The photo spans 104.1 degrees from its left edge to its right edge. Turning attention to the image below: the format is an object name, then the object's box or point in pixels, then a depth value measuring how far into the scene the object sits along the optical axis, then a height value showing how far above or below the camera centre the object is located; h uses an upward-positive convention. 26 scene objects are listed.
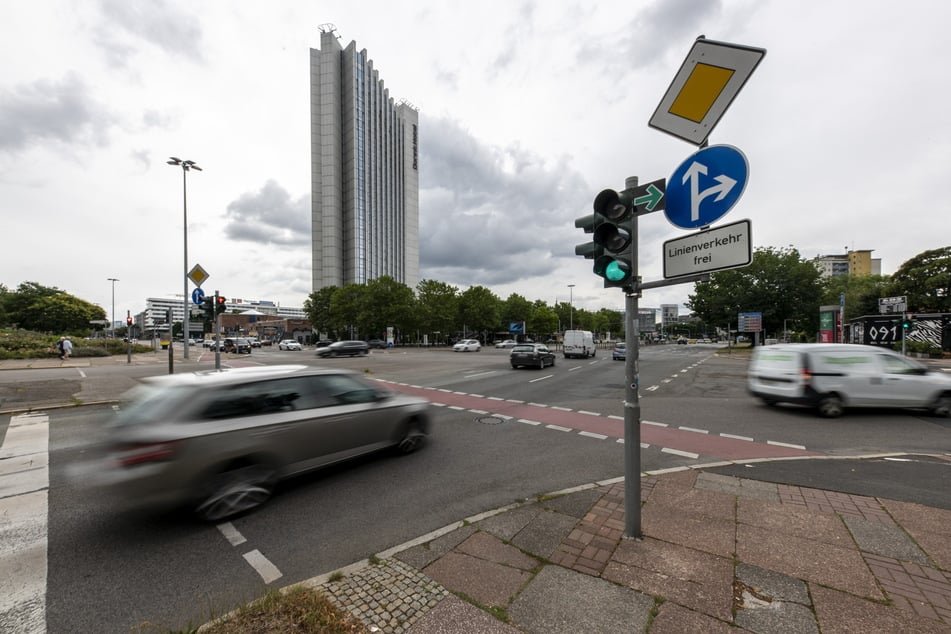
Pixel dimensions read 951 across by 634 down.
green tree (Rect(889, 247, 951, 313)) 38.84 +4.03
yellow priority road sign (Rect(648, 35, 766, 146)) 2.58 +1.72
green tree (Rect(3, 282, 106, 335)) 59.25 +2.26
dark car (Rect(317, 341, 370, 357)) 32.81 -2.41
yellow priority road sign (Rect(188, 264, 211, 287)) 13.90 +1.82
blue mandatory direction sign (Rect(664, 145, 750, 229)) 2.73 +1.05
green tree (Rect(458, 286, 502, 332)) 66.19 +2.33
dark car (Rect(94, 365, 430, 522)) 3.50 -1.21
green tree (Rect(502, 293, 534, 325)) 76.00 +2.45
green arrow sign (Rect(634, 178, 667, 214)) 3.19 +1.10
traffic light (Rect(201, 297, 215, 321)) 13.20 +0.58
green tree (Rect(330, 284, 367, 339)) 62.16 +2.78
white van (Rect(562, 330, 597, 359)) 32.62 -1.98
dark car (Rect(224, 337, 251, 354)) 40.34 -2.45
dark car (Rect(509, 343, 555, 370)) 21.42 -2.00
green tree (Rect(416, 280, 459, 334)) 61.22 +2.70
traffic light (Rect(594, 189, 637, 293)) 3.25 +0.74
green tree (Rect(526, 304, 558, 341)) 77.69 -0.05
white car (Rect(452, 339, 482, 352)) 44.97 -2.91
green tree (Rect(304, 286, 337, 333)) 74.62 +3.09
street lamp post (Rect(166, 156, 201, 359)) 19.55 +8.51
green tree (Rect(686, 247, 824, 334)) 43.75 +3.56
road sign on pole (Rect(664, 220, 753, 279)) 2.65 +0.54
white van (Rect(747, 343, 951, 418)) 8.36 -1.38
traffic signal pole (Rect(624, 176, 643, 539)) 3.25 -0.94
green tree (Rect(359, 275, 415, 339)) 58.59 +2.59
